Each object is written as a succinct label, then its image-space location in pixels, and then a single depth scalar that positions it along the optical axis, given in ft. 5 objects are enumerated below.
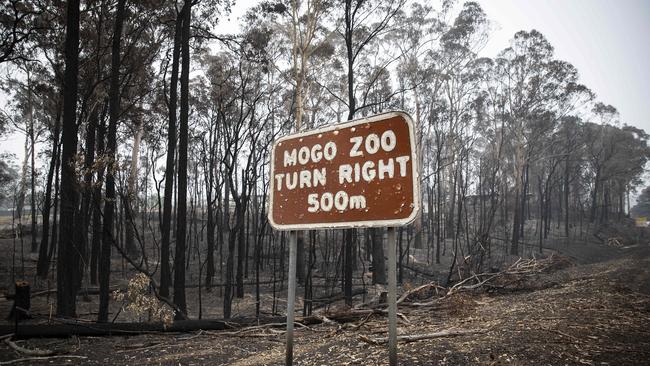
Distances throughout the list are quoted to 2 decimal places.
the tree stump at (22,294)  24.33
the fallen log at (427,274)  62.60
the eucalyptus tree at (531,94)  95.09
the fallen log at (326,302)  44.39
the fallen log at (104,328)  21.42
